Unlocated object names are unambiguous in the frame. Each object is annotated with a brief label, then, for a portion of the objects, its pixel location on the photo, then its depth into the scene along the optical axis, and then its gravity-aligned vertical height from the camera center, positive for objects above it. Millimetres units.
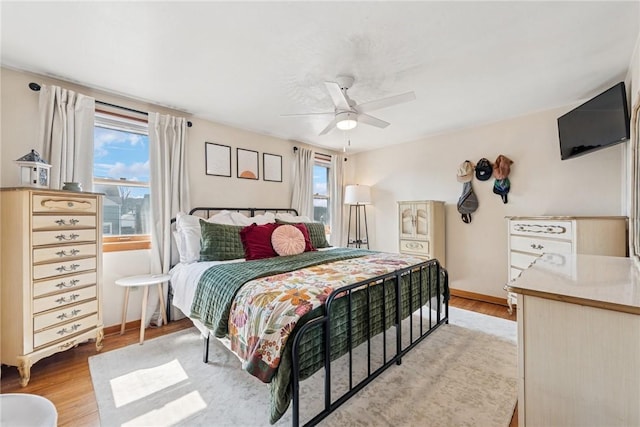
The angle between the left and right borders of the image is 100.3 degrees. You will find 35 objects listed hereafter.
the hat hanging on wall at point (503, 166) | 3418 +601
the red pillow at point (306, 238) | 3166 -287
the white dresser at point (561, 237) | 2338 -236
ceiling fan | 2057 +901
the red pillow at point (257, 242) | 2750 -289
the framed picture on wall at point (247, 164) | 3732 +727
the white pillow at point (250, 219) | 3236 -59
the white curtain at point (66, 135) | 2305 +726
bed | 1407 -620
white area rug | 1566 -1191
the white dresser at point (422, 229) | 3812 -224
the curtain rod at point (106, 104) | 2261 +1103
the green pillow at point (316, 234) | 3455 -266
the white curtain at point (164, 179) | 2898 +399
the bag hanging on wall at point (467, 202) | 3719 +154
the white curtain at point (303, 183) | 4328 +521
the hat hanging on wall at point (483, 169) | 3578 +592
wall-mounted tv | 2143 +798
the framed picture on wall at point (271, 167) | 4016 +727
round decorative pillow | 2871 -289
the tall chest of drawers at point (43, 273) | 1849 -423
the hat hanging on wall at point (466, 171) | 3734 +592
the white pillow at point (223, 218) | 3076 -40
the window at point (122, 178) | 2725 +393
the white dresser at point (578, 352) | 851 -484
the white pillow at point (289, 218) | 3609 -51
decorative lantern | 1996 +351
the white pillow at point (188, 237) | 2736 -231
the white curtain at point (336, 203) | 4965 +206
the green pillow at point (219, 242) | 2611 -279
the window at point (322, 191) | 4871 +434
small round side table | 2476 -638
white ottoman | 764 -586
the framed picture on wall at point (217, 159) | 3412 +730
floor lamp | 4711 +135
